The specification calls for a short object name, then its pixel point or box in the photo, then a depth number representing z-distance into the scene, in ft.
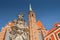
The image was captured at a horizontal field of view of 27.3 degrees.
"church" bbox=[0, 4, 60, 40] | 48.26
